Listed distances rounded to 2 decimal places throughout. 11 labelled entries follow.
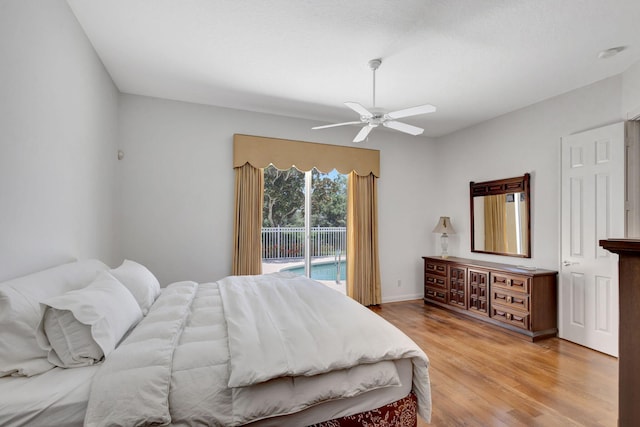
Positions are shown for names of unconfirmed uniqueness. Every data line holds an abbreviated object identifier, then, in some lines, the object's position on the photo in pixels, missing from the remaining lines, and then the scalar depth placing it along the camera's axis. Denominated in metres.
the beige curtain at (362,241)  4.48
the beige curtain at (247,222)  3.83
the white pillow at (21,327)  1.21
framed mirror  3.75
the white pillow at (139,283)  2.02
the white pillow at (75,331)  1.29
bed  1.13
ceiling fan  2.46
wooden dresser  3.26
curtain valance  3.91
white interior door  2.84
